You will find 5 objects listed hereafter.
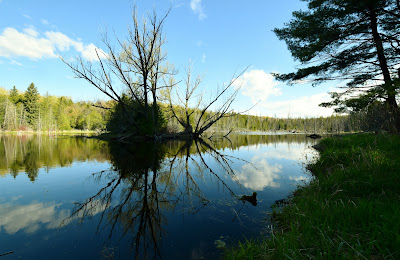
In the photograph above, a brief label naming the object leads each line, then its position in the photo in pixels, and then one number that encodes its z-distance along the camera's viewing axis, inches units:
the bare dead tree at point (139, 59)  485.1
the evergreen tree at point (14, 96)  2363.9
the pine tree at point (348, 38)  334.6
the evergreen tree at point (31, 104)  2210.9
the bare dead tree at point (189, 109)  654.5
